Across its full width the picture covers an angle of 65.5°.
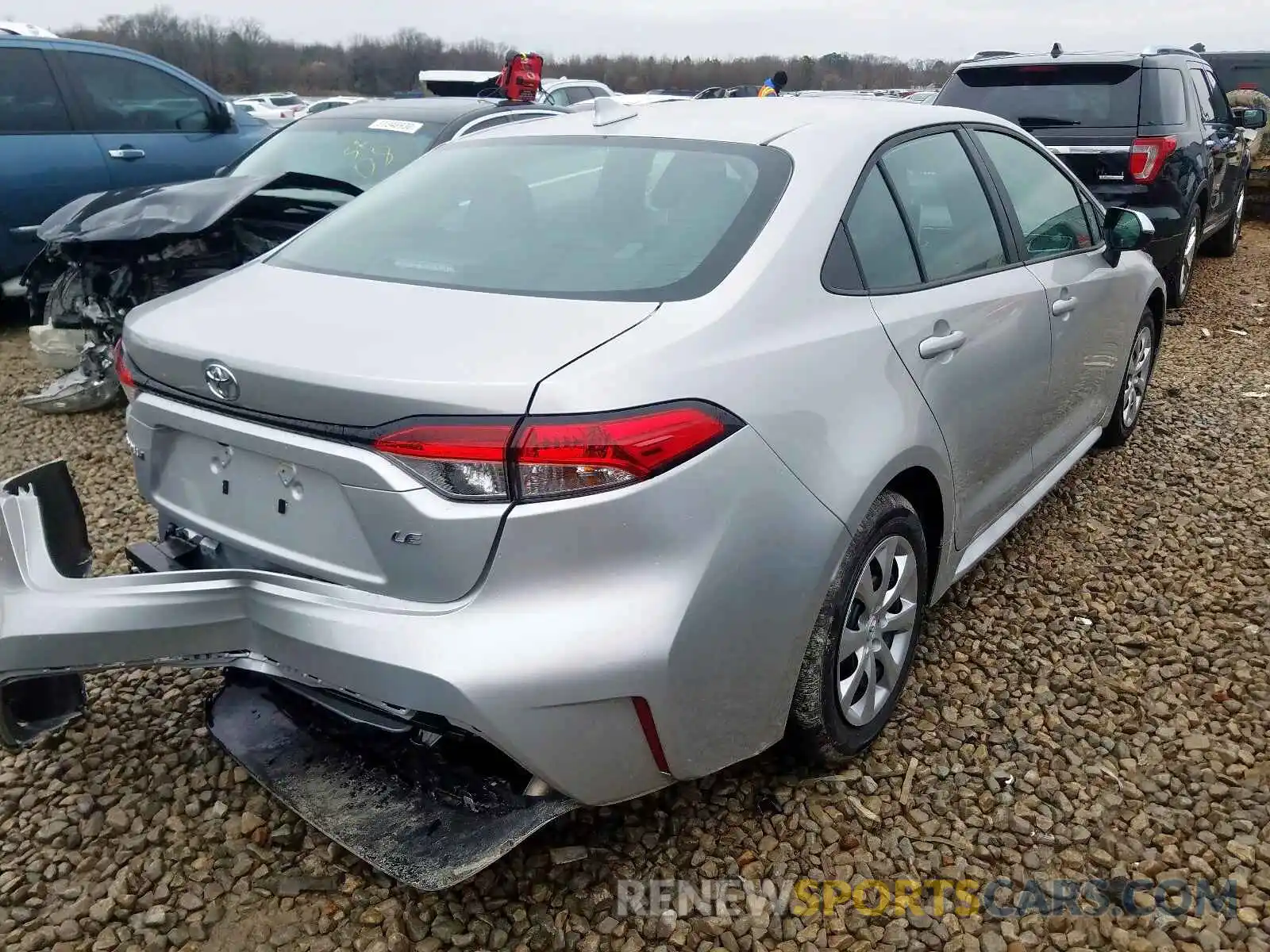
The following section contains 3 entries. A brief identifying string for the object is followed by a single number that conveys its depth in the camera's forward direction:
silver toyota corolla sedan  1.72
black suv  5.96
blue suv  6.12
